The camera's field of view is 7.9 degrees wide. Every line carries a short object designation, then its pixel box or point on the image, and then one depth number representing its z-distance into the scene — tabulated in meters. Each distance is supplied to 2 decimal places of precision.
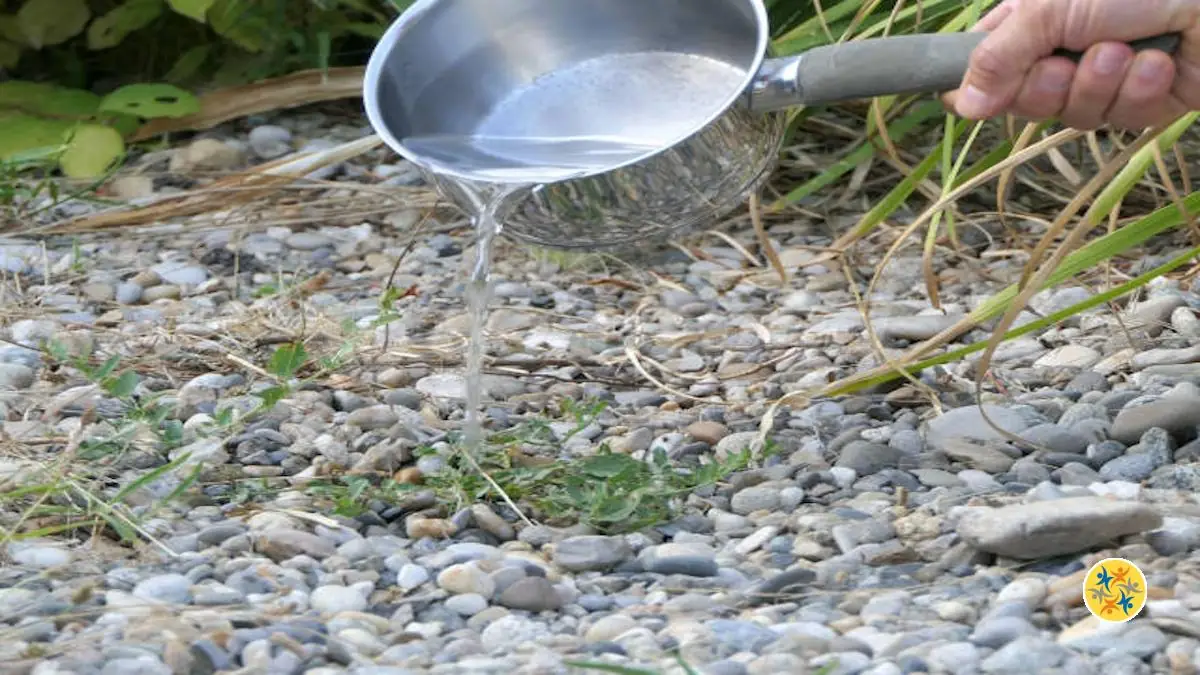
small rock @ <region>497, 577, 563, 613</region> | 3.46
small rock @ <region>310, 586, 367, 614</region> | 3.46
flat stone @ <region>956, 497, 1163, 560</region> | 3.46
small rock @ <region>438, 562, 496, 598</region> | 3.48
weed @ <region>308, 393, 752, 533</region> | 3.56
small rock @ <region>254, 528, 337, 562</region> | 3.52
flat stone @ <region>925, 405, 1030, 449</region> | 3.65
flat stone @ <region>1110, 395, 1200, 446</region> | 3.62
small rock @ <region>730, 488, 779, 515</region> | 3.58
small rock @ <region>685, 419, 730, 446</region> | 3.67
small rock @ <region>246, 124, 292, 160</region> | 4.25
